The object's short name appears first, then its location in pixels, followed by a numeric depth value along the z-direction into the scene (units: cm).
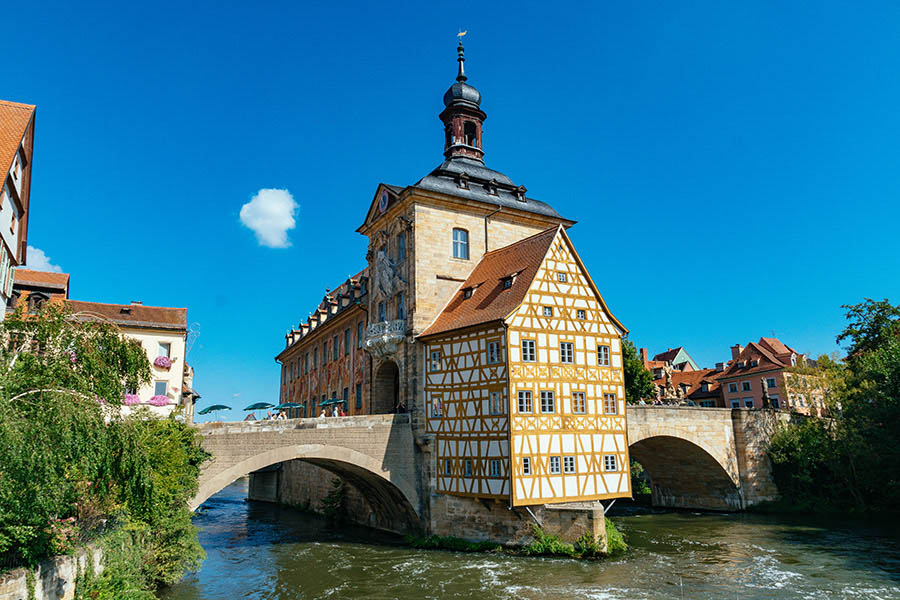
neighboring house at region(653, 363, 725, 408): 6128
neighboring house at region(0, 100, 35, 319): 1692
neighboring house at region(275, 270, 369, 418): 3369
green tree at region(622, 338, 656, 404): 4250
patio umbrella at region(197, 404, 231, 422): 2727
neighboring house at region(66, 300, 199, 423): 2752
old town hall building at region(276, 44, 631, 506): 2180
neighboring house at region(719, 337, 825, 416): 5431
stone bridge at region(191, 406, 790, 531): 2125
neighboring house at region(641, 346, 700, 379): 7731
